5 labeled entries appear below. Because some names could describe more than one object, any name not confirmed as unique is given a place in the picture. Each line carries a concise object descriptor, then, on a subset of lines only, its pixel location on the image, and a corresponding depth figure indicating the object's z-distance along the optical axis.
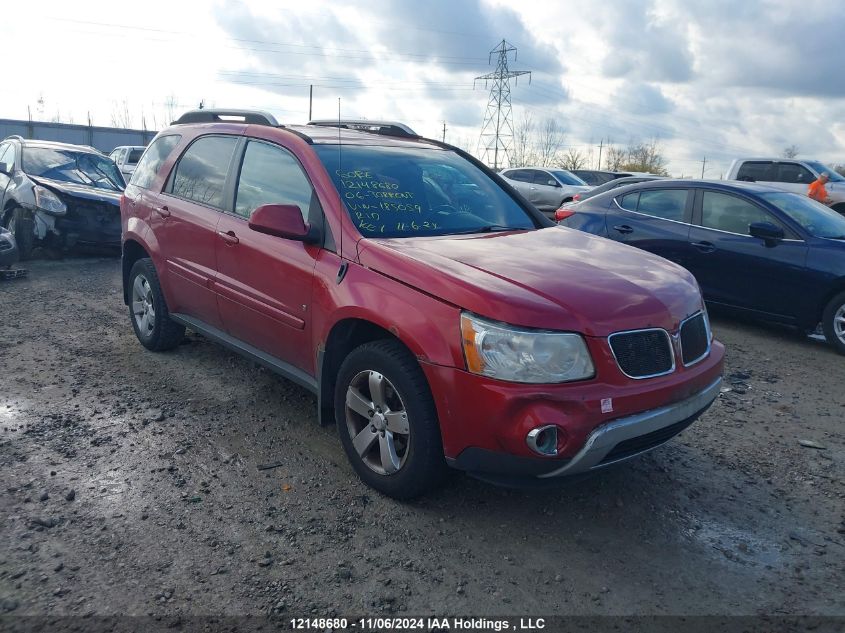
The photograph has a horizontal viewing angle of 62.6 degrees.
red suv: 2.98
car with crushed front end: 9.77
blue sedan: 6.67
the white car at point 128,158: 20.61
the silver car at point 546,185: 19.62
